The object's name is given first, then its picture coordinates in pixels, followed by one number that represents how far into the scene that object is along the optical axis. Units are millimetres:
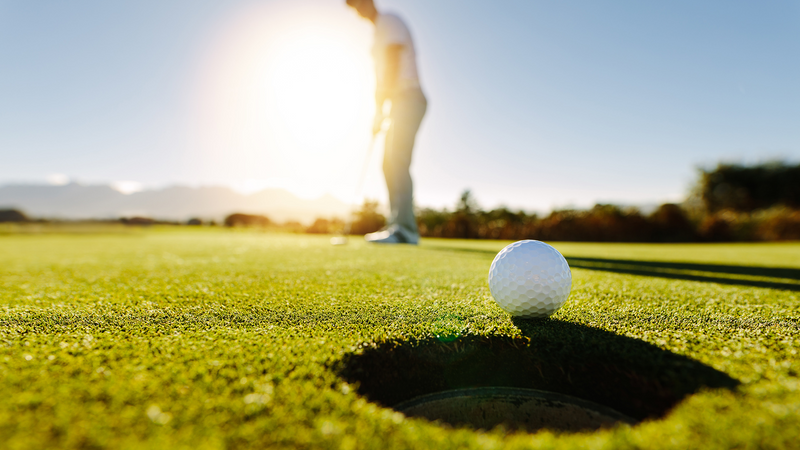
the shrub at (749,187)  31289
